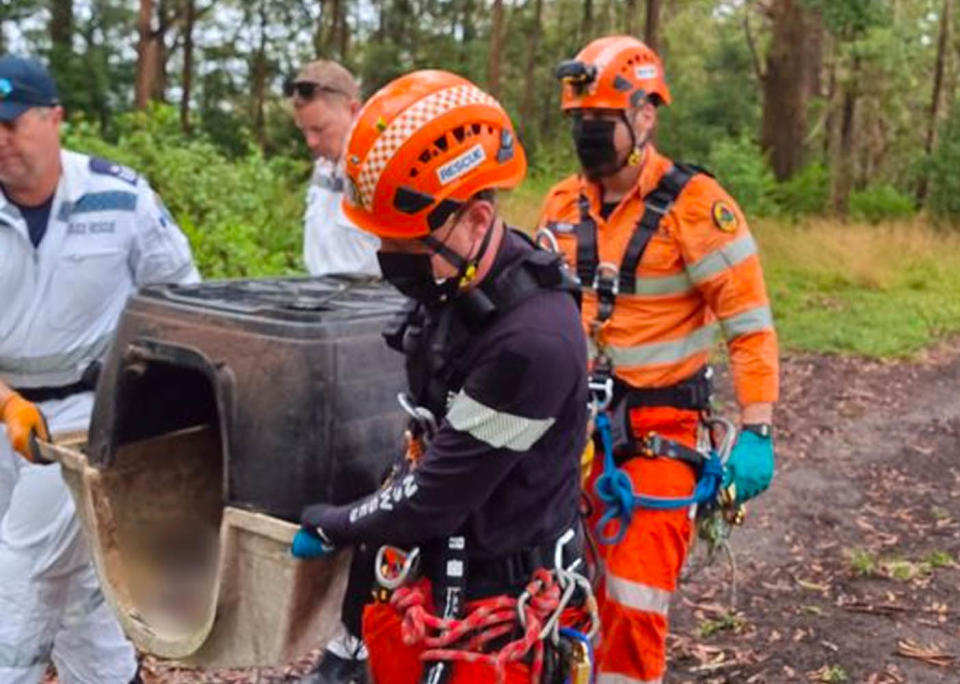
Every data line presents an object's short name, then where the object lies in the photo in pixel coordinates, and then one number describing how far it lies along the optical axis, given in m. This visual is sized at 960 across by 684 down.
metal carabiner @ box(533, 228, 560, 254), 3.61
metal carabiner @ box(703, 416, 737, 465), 3.83
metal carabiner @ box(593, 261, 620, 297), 3.78
